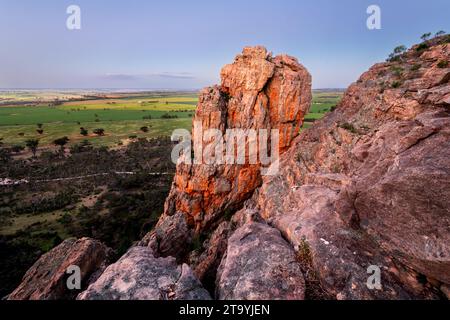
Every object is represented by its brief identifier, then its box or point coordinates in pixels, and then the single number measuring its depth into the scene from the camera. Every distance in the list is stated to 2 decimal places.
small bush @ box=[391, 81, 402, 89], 25.87
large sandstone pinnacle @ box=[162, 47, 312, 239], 35.97
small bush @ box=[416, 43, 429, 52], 34.19
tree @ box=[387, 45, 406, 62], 36.31
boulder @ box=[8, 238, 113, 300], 12.12
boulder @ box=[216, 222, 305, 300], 9.16
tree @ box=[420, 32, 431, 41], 37.24
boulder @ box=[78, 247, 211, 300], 9.18
